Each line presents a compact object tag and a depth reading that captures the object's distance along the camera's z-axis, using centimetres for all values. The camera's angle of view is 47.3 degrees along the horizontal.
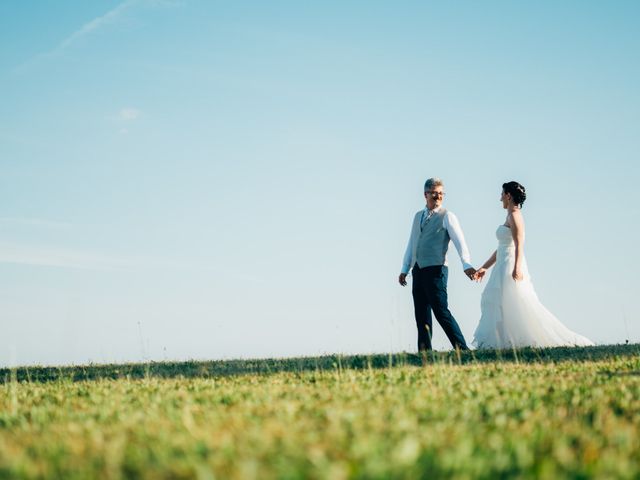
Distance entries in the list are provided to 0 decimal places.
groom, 1315
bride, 1395
